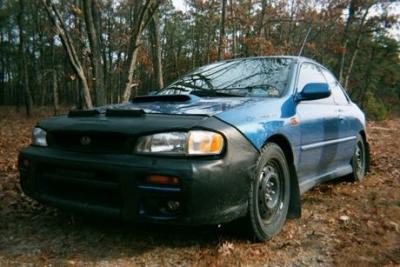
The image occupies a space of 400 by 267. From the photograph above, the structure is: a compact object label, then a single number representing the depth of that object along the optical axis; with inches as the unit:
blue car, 105.3
